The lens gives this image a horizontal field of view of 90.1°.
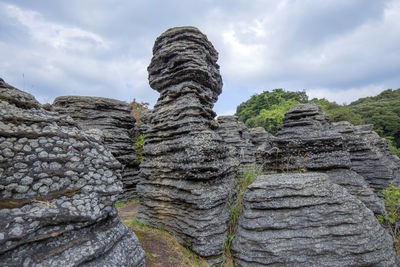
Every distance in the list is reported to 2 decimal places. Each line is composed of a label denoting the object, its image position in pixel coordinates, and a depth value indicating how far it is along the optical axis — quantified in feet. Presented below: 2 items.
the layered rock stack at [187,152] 14.84
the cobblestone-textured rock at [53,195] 6.70
